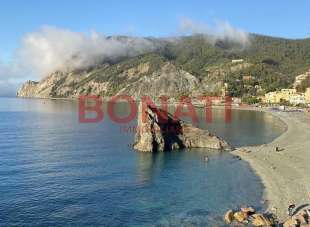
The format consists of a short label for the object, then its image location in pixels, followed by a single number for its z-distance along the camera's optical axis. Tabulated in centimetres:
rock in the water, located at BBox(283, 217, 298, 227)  3028
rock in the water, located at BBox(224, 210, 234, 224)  3241
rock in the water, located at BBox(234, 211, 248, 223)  3249
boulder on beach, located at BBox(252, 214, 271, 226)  3150
